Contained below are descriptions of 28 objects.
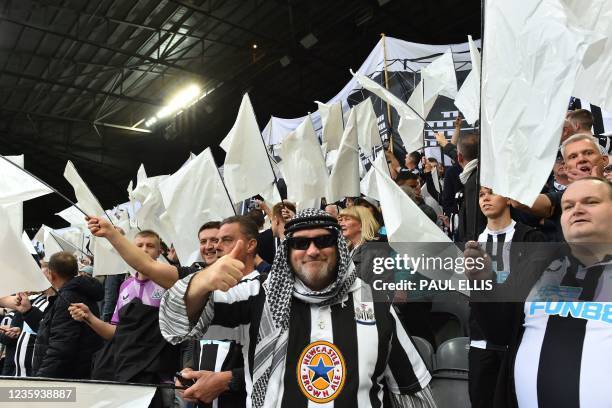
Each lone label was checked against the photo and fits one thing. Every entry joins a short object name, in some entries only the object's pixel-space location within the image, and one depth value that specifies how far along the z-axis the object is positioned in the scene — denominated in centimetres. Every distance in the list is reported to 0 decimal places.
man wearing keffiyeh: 179
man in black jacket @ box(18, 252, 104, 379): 372
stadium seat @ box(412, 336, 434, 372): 293
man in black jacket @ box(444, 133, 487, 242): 298
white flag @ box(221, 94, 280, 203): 511
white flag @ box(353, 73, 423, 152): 529
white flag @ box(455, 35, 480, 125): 496
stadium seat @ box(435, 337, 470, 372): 288
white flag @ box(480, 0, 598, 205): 199
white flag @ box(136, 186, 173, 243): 612
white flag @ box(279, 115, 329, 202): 487
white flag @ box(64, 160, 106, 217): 432
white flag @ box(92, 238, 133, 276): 468
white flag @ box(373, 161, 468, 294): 221
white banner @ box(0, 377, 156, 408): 206
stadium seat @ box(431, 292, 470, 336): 340
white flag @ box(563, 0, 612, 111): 230
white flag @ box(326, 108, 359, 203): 467
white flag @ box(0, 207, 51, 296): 304
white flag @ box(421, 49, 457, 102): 618
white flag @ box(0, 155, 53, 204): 353
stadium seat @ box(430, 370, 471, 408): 267
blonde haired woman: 383
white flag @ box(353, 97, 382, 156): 625
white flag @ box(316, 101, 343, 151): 613
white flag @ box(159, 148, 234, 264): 484
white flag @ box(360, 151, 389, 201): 493
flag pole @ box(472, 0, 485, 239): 206
